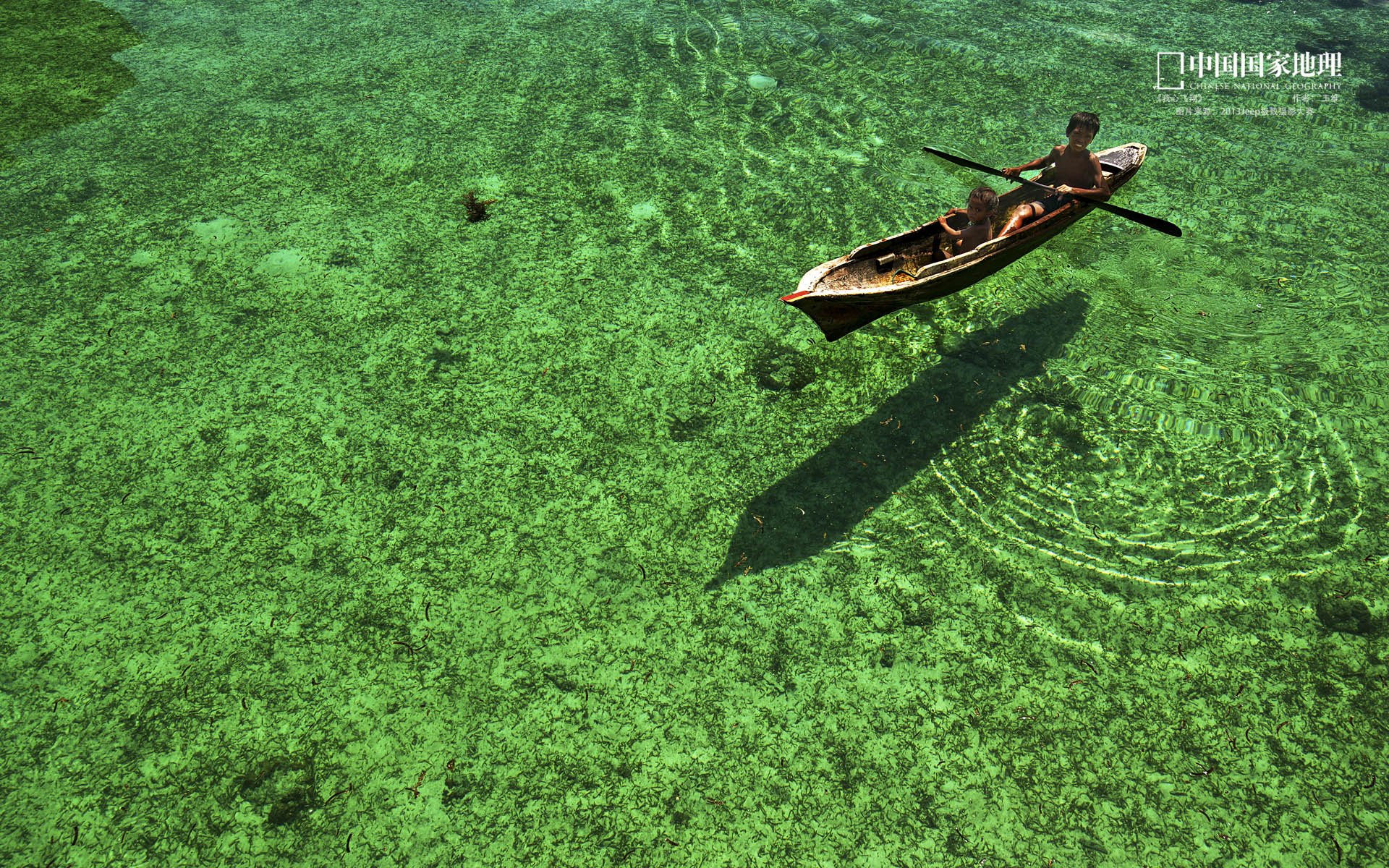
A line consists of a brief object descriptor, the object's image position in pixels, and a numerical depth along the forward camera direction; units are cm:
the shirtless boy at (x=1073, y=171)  399
